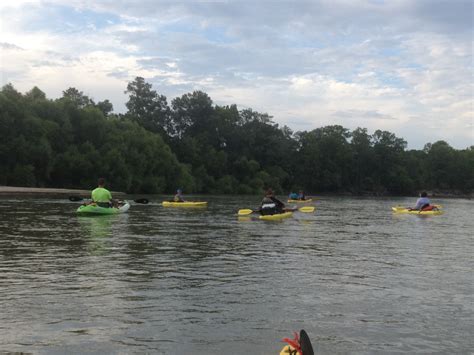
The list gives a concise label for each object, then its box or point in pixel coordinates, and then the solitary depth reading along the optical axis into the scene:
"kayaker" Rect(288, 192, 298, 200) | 49.06
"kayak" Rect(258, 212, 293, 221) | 26.70
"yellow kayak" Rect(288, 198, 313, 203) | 49.22
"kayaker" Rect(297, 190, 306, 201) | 49.84
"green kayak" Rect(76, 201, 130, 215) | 24.41
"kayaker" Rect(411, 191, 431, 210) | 33.97
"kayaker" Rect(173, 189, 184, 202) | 36.58
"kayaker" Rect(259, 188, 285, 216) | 26.91
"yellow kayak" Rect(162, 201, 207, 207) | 36.22
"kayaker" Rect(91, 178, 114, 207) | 25.17
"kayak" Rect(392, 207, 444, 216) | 33.56
